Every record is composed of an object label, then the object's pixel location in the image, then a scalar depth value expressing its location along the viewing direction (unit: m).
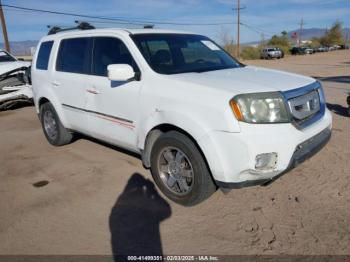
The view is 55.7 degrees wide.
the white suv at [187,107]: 3.02
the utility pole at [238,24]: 49.47
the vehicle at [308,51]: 62.31
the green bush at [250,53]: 54.50
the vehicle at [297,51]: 61.75
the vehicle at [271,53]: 49.27
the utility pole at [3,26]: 22.23
